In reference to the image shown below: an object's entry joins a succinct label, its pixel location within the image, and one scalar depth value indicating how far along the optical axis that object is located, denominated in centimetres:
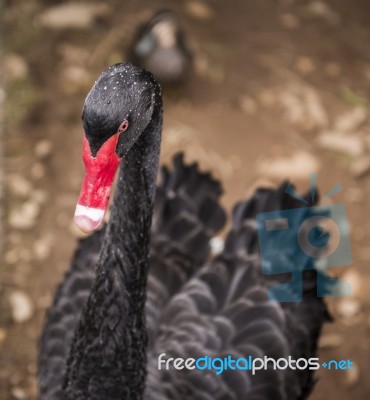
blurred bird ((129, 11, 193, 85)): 218
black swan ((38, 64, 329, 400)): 132
